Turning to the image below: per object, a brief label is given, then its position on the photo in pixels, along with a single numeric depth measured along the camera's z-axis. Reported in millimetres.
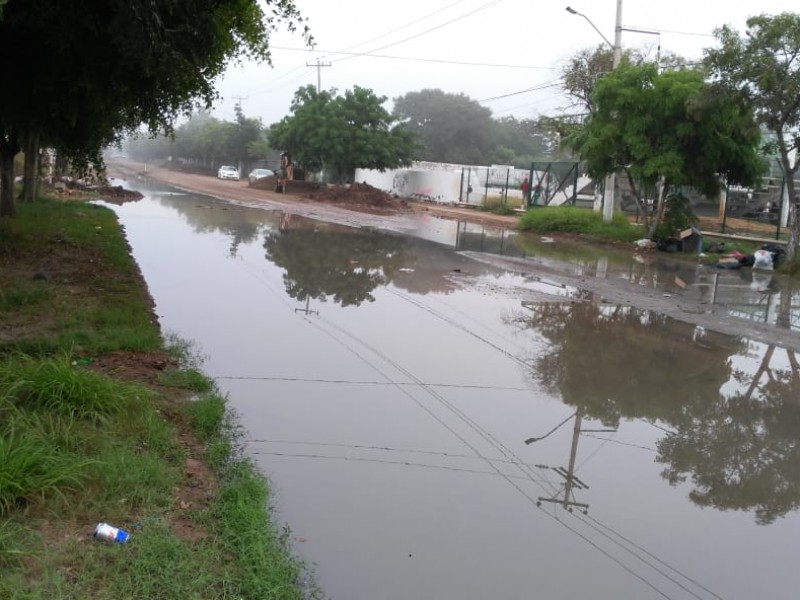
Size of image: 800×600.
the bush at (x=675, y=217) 25031
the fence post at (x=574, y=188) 35531
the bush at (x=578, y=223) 26578
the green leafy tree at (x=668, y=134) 22328
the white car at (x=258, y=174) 64038
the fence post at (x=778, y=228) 25062
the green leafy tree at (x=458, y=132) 78188
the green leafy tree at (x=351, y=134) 45469
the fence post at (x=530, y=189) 38062
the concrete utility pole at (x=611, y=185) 27575
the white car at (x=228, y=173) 76938
